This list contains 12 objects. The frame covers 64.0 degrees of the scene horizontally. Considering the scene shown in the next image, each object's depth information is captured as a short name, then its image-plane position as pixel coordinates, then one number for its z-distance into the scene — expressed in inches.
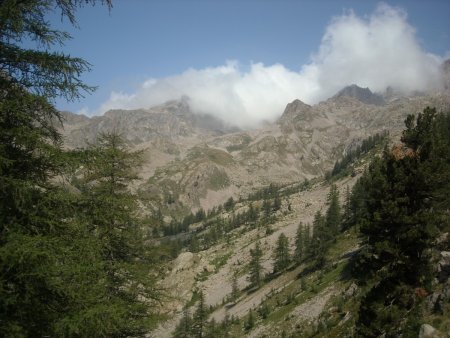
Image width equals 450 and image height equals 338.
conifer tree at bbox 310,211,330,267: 2805.1
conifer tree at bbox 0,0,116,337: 283.9
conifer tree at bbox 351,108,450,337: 839.1
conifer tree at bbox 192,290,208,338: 1743.0
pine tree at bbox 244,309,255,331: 2317.9
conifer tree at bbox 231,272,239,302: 3417.6
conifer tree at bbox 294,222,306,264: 3472.9
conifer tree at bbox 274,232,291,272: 3531.0
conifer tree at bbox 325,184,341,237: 3283.5
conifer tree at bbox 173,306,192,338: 1839.1
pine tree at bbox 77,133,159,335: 580.1
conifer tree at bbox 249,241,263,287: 3427.7
